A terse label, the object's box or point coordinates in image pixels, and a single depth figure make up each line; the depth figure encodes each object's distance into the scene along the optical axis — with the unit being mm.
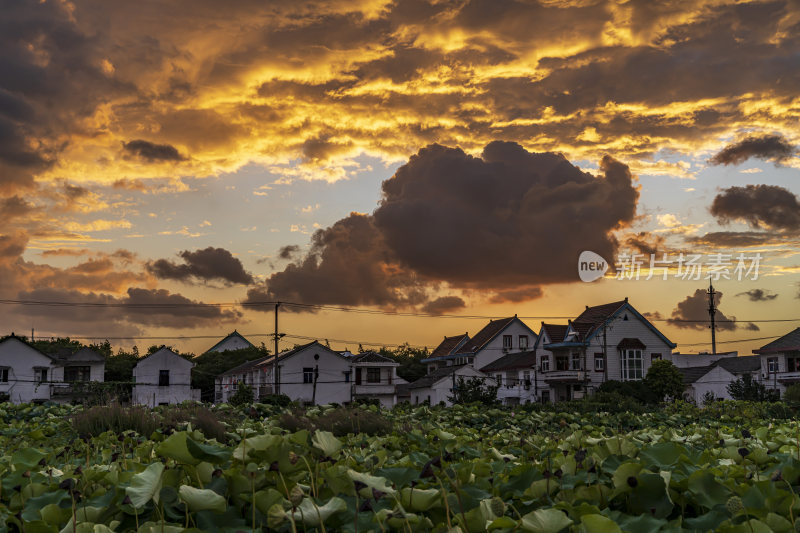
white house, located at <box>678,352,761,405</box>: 60719
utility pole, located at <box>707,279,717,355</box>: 70375
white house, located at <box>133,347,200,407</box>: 62344
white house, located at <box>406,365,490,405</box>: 60156
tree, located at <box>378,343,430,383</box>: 84375
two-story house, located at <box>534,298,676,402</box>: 56688
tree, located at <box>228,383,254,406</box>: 46312
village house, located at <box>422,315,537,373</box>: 69750
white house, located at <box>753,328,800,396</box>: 58594
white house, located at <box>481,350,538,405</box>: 61628
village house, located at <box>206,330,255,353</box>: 100500
